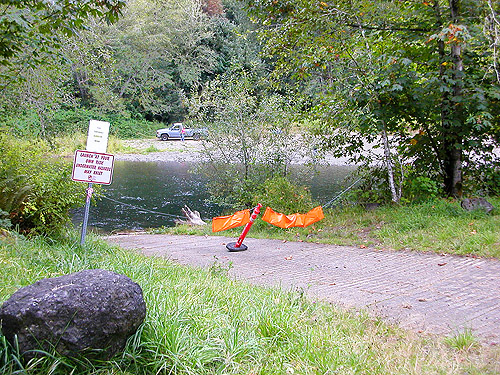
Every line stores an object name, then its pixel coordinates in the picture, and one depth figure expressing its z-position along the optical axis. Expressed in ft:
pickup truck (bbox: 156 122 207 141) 160.35
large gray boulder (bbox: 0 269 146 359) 10.32
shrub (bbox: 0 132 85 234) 26.09
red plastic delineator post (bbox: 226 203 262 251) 30.91
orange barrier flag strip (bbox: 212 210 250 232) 36.55
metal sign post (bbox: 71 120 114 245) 23.39
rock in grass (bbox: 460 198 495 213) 33.12
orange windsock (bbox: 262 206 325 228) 37.40
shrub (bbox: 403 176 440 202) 37.63
